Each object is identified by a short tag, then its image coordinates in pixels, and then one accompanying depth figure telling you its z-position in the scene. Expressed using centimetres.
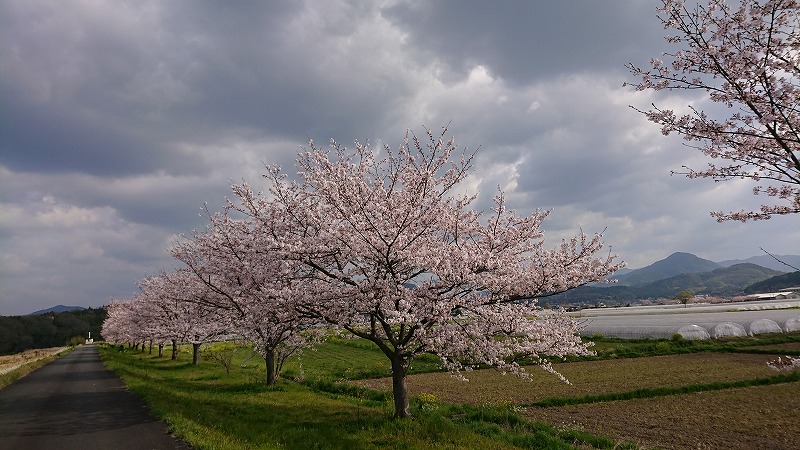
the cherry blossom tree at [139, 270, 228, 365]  2505
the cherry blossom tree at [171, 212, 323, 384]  1551
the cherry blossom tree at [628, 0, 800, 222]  689
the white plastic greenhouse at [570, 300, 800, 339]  4622
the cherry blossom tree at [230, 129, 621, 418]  1366
